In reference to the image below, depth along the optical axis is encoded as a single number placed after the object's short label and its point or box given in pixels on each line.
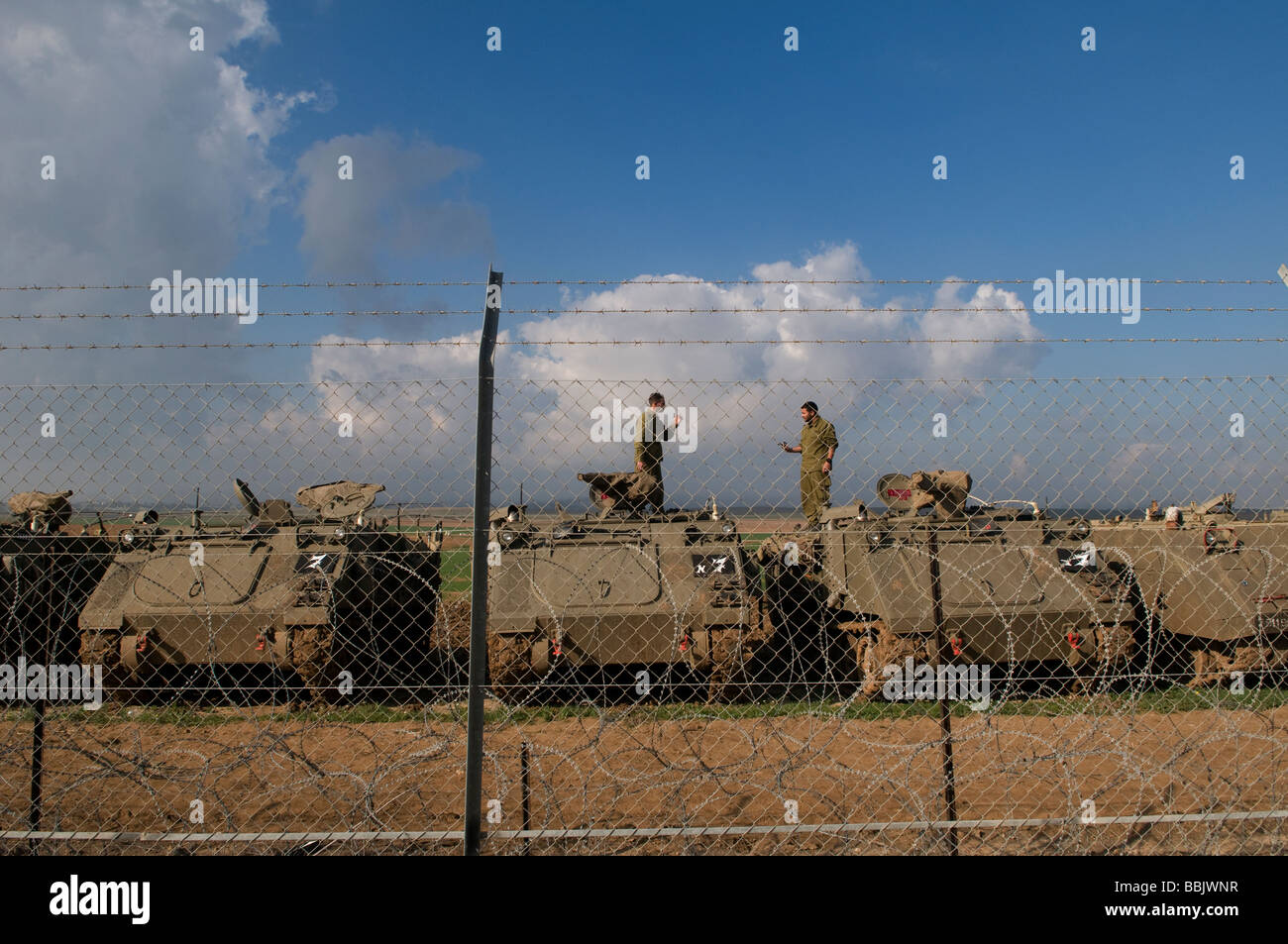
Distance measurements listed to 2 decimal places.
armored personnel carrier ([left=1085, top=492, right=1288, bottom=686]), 7.29
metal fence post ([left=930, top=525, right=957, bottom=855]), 3.28
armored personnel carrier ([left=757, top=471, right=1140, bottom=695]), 6.87
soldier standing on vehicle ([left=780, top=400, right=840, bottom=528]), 7.77
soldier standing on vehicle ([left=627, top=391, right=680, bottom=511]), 6.95
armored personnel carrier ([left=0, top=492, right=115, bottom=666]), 7.62
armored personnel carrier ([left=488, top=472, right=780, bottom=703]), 6.73
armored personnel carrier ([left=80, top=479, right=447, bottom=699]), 7.04
